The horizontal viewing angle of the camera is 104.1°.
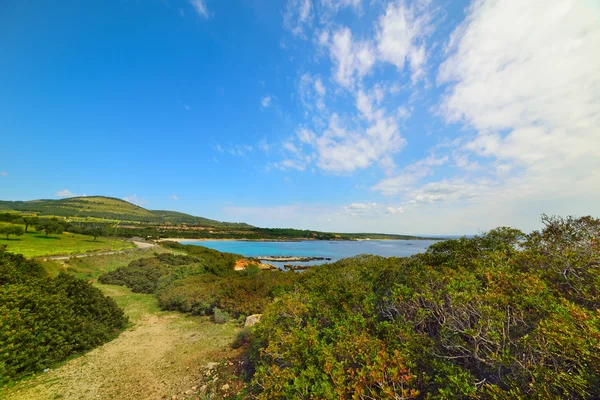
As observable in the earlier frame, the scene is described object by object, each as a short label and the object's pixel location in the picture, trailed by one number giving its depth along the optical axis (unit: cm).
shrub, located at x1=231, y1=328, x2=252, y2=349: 830
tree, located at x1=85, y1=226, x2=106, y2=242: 4968
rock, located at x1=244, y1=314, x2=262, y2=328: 991
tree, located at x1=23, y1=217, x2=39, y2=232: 4351
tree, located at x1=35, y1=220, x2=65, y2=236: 3982
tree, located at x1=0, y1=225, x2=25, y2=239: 3081
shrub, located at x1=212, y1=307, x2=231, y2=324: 1096
